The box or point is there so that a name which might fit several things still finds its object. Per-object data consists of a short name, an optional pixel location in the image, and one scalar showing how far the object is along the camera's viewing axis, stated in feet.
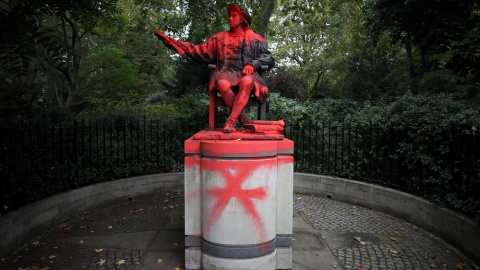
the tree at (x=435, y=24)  19.20
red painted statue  12.98
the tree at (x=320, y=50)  45.80
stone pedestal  10.29
